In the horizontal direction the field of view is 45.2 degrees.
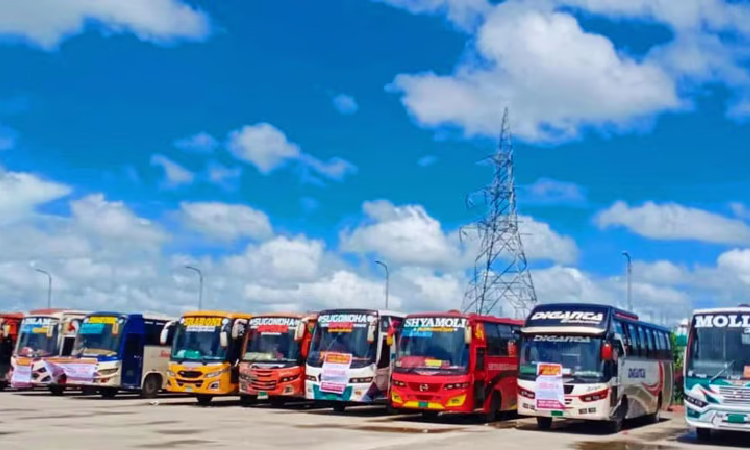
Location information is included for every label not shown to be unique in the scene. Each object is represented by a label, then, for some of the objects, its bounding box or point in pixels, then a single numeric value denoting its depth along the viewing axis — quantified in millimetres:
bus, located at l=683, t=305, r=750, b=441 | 19094
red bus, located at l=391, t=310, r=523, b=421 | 23656
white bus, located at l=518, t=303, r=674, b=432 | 21703
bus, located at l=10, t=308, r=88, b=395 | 32500
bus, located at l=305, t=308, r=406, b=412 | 25984
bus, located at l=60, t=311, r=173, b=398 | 30922
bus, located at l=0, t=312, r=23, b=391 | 34625
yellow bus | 28984
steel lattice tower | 53781
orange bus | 28000
